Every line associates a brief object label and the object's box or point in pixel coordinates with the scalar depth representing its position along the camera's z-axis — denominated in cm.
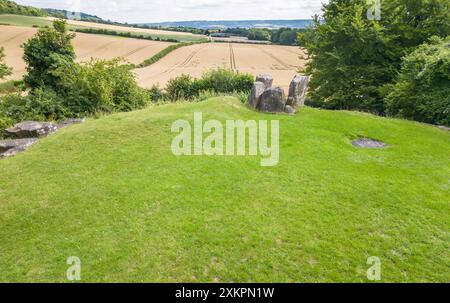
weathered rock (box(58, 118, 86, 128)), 1571
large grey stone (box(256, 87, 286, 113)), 1563
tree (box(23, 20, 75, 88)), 1953
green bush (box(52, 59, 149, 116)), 1947
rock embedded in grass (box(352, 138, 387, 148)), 1220
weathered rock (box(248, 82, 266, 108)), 1628
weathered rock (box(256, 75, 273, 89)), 1840
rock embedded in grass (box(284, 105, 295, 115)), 1552
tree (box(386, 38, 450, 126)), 1424
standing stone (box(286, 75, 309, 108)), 1648
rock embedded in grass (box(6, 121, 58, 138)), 1420
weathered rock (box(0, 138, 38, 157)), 1235
